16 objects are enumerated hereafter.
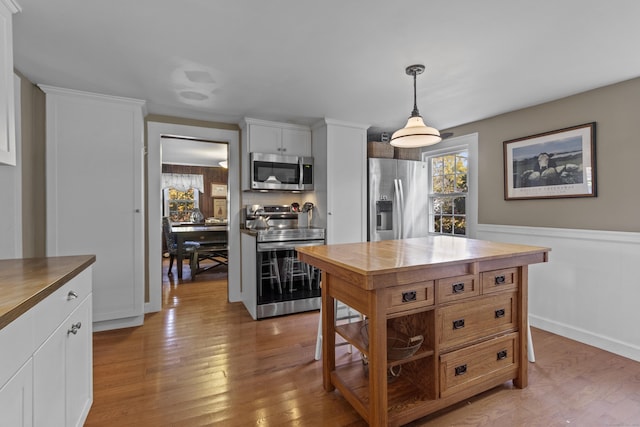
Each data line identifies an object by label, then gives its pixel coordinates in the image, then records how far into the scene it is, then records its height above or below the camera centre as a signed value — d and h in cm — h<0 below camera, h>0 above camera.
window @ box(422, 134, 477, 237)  373 +35
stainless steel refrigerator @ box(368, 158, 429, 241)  391 +19
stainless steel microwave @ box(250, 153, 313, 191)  354 +50
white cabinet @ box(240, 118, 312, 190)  359 +91
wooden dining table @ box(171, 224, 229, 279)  516 -38
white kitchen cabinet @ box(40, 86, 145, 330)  270 +21
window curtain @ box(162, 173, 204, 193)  768 +85
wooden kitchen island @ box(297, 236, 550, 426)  152 -62
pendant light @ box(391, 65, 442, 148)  216 +57
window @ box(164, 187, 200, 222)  777 +29
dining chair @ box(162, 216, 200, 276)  515 -56
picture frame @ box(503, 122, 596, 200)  269 +47
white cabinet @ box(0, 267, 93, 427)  89 -53
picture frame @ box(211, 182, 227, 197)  827 +66
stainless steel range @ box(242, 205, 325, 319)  323 -66
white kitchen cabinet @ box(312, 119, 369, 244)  362 +41
